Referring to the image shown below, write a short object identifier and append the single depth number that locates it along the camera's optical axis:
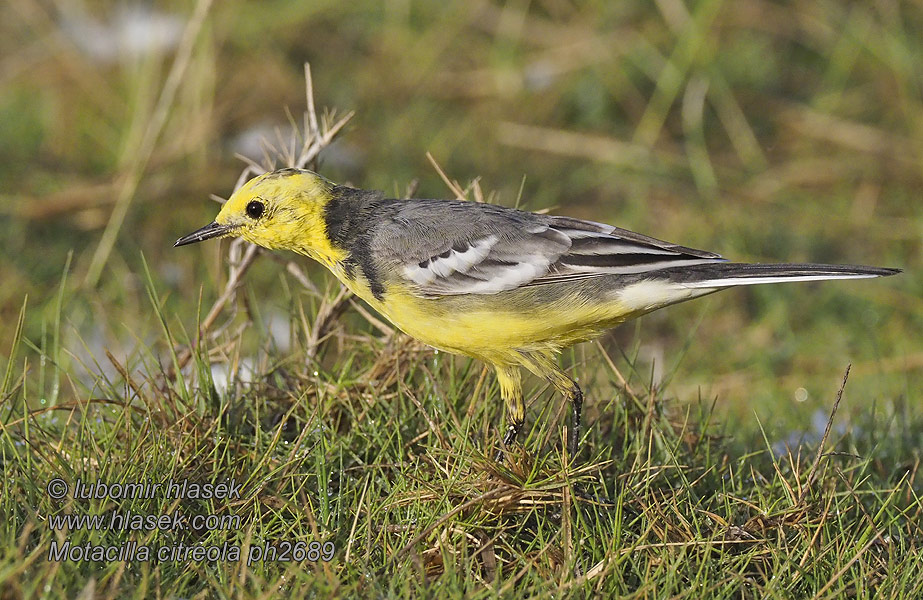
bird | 7.04
